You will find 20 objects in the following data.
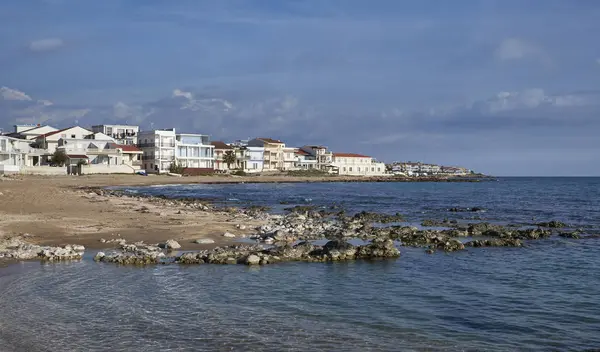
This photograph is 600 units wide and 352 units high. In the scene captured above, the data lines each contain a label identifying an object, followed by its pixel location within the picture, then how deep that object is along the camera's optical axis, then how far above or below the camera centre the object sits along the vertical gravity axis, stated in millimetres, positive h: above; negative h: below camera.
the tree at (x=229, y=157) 124875 +3977
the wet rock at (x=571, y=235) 28344 -3203
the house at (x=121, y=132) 122062 +10054
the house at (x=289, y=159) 146250 +4063
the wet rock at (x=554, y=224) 33188 -3122
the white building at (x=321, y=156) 157500 +5140
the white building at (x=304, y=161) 150762 +3593
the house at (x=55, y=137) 101938 +7161
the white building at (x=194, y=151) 118125 +5146
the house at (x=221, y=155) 128000 +4561
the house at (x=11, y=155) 79938 +3340
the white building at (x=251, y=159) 133000 +3826
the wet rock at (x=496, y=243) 24875 -3117
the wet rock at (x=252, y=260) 18156 -2735
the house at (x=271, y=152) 140000 +5591
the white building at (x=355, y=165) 163375 +2620
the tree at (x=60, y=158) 94500 +3085
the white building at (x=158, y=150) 112375 +5193
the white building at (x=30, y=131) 108312 +9127
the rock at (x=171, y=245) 20558 -2535
